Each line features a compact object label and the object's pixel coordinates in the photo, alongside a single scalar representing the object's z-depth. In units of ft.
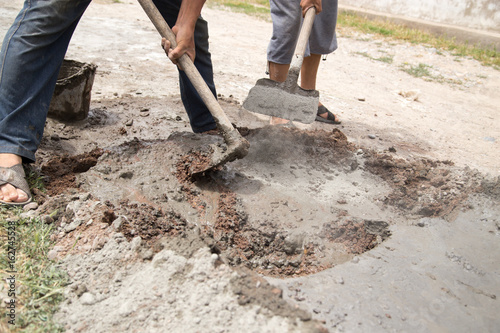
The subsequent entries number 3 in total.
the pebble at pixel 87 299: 5.06
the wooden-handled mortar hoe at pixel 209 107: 7.54
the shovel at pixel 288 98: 9.25
